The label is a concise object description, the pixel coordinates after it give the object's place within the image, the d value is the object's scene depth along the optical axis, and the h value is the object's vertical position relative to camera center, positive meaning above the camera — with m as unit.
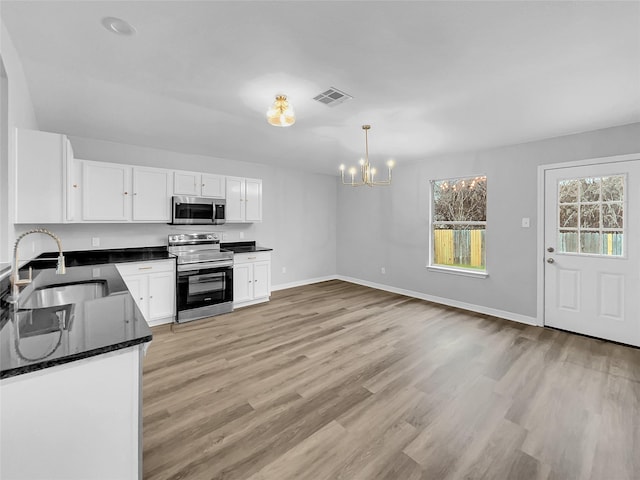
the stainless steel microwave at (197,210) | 4.20 +0.42
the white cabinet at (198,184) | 4.26 +0.82
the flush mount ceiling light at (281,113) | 2.54 +1.10
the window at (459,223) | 4.61 +0.29
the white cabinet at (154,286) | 3.65 -0.63
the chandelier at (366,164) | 3.34 +0.91
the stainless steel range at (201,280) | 3.97 -0.59
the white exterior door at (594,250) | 3.29 -0.11
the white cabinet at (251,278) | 4.62 -0.64
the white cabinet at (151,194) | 3.95 +0.61
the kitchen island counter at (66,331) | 0.97 -0.38
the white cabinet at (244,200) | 4.77 +0.66
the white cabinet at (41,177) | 2.53 +0.56
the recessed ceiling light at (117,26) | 1.72 +1.28
